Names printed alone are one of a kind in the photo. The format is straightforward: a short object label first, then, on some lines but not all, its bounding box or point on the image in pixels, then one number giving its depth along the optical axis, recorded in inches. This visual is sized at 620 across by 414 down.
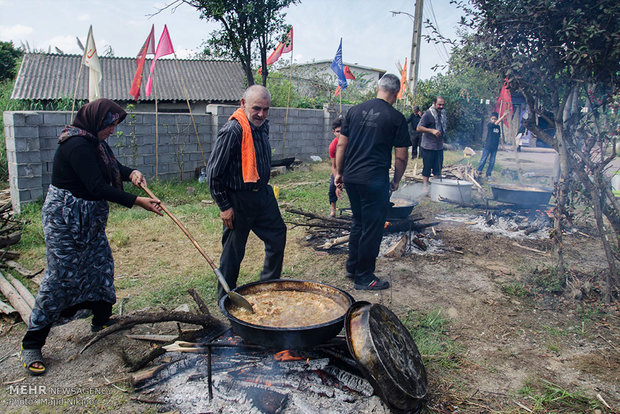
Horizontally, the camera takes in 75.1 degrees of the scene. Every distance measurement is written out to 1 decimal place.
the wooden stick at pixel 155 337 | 131.8
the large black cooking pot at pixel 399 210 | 244.4
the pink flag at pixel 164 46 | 386.9
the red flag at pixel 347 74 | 587.8
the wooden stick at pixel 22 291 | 159.2
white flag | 314.3
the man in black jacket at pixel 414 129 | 524.1
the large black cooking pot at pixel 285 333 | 102.6
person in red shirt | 288.0
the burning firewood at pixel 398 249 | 226.4
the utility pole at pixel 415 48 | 666.8
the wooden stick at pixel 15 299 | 149.5
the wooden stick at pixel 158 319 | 123.2
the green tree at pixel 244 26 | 503.2
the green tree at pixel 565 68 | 154.2
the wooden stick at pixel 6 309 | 151.2
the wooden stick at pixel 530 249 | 235.5
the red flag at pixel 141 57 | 371.6
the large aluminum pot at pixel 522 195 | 295.6
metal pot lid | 96.8
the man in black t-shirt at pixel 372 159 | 174.2
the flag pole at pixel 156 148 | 383.2
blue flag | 530.0
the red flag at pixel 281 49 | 514.6
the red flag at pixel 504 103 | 504.9
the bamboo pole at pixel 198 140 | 417.9
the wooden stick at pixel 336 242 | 236.5
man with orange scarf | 137.9
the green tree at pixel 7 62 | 854.5
